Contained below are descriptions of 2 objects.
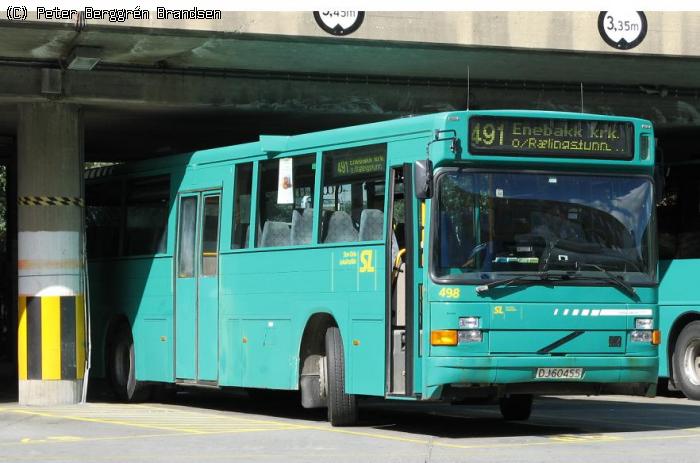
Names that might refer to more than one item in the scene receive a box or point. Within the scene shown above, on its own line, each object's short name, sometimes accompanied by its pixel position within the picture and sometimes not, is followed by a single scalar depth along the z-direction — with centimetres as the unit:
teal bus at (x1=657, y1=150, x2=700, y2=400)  2084
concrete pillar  1864
